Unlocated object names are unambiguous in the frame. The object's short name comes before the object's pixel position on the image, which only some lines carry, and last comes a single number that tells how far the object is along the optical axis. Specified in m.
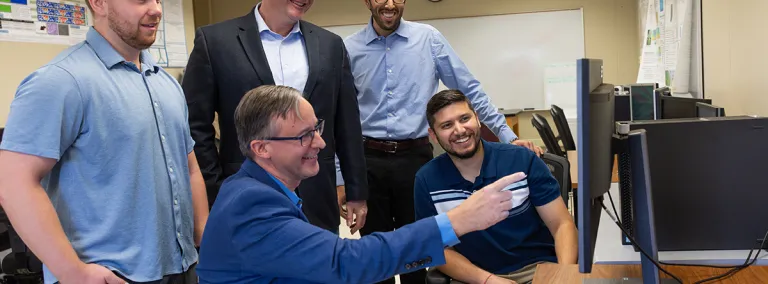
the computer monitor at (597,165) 1.12
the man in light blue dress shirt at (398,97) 2.78
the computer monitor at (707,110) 2.36
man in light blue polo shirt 1.38
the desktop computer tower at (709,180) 1.52
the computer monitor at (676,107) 2.95
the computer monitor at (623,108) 4.73
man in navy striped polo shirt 2.16
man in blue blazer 1.26
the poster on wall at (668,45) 4.25
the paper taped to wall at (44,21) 4.66
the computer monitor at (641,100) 4.61
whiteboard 7.37
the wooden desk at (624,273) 1.48
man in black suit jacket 2.10
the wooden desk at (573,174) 2.70
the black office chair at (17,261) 2.91
